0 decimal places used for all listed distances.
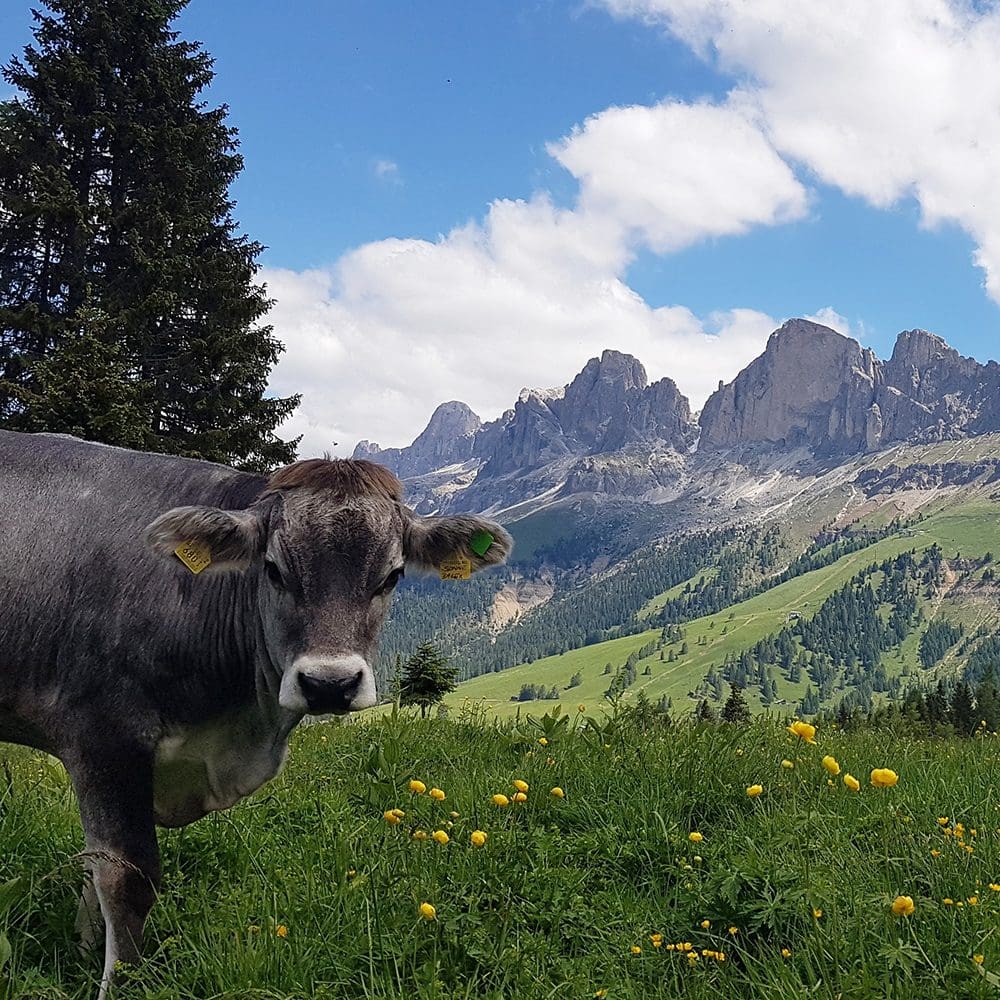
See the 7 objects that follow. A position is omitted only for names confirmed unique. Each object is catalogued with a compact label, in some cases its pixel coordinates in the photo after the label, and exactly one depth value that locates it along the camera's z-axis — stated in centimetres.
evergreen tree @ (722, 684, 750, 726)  2789
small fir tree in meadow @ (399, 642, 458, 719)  1659
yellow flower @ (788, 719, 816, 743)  388
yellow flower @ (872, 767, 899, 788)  328
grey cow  416
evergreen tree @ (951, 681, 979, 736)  5076
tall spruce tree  2250
